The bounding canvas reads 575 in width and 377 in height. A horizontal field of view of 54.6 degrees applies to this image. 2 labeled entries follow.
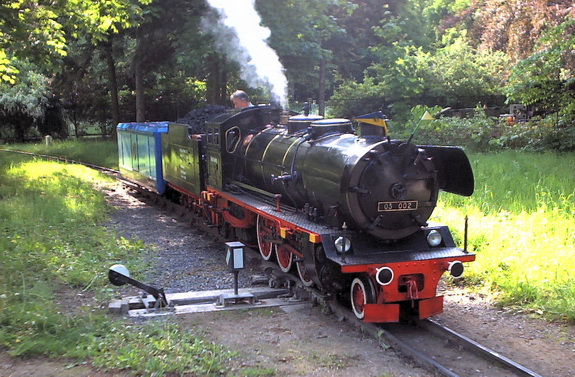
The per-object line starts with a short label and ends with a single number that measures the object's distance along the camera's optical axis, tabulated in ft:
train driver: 34.63
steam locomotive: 19.20
